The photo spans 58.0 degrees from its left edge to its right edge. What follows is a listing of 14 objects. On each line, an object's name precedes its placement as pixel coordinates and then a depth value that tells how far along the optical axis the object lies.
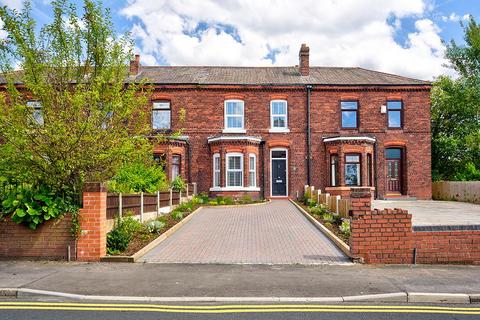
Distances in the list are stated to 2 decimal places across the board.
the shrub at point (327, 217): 15.08
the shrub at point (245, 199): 23.52
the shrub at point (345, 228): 12.40
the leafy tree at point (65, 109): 9.45
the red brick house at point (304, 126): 26.45
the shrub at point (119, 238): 10.20
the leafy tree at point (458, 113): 32.41
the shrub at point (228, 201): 22.89
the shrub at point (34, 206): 9.30
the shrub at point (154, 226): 12.72
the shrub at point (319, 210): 17.27
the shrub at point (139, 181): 14.70
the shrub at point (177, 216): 16.06
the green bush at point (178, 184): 21.36
